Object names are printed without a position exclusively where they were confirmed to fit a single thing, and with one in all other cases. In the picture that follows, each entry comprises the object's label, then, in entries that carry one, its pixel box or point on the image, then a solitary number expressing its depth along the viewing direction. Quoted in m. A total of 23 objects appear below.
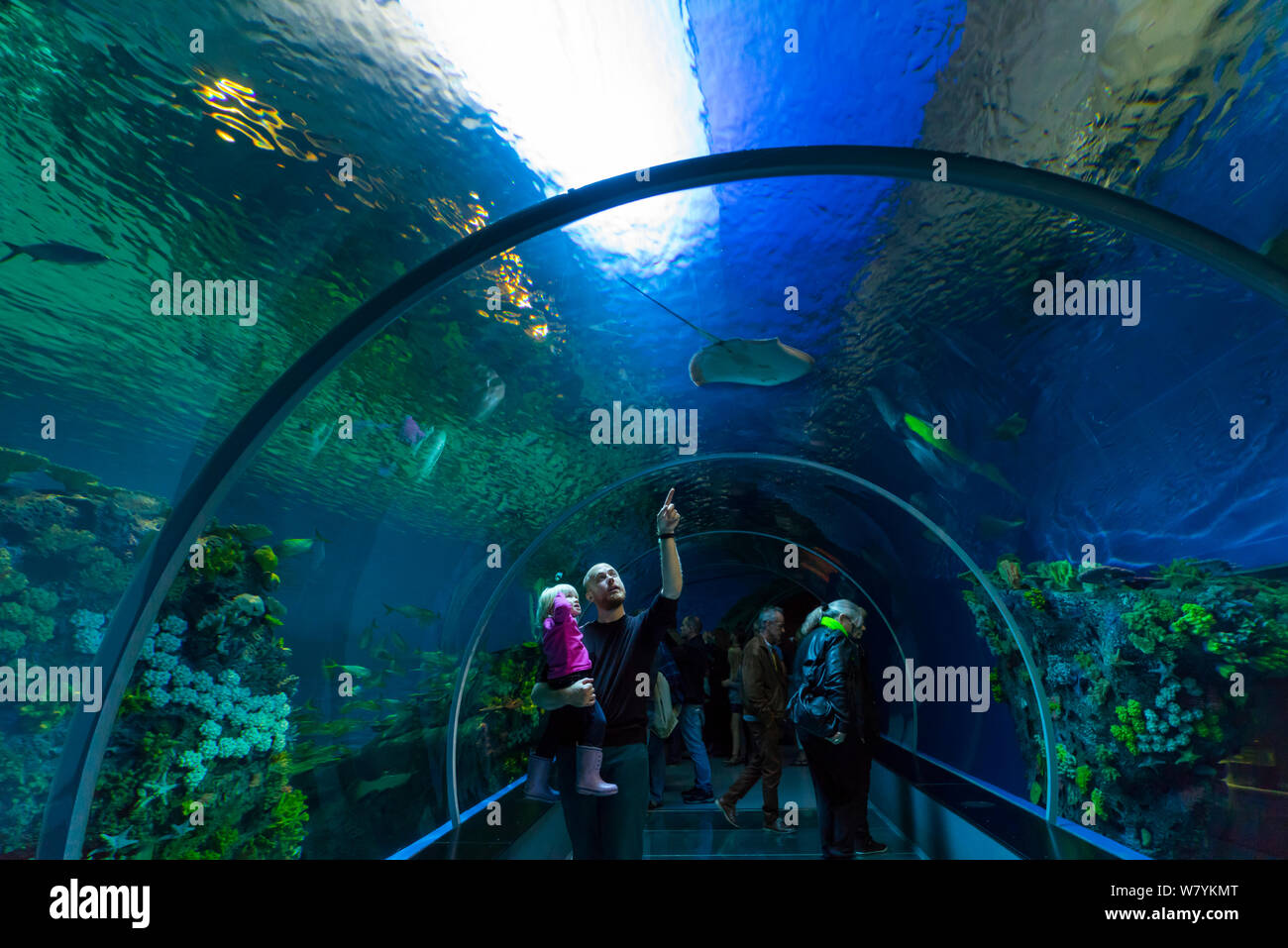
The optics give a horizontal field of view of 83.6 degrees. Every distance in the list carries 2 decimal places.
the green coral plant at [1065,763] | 6.81
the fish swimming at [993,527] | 7.23
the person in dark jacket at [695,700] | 9.00
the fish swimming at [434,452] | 6.90
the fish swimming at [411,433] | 6.54
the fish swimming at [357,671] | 6.79
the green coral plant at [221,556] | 4.81
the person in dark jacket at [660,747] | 8.79
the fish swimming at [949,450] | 6.83
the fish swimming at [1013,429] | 6.18
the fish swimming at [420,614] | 7.68
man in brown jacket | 7.05
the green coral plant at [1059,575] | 6.65
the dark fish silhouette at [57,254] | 4.33
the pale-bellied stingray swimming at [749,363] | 6.46
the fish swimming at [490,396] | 6.51
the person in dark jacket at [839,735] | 5.28
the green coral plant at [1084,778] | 6.55
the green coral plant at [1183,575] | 5.50
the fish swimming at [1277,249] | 4.05
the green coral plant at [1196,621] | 5.42
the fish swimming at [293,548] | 5.63
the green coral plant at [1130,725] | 5.99
